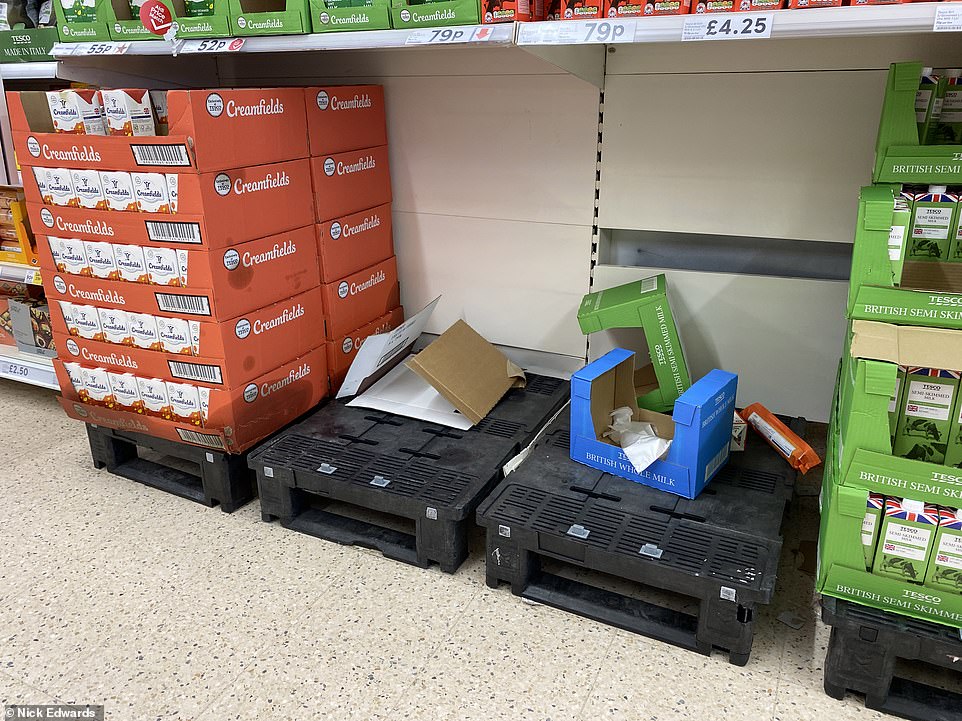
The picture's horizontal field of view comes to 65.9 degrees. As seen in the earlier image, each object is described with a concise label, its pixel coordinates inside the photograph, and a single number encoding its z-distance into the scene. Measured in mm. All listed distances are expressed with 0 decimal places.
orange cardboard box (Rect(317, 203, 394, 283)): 2229
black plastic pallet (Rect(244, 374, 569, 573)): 1780
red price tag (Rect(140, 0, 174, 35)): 1965
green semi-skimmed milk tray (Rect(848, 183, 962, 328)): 1222
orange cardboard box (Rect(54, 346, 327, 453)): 1994
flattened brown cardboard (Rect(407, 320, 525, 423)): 2107
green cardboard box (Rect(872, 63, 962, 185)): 1369
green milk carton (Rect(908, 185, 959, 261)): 1376
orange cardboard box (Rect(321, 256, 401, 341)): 2285
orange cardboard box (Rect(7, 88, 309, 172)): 1760
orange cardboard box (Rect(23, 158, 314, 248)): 1811
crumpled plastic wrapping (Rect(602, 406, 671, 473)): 1731
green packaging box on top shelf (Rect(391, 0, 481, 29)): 1680
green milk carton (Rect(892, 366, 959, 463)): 1296
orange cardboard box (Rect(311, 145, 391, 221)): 2176
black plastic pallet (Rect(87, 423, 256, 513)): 2049
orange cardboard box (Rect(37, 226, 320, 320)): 1876
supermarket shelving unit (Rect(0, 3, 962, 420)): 1938
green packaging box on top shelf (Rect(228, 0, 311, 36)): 1840
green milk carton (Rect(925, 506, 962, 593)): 1282
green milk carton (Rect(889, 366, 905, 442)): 1312
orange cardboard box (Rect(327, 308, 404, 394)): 2326
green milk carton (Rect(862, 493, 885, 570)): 1317
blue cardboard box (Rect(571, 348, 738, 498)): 1656
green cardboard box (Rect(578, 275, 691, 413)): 1942
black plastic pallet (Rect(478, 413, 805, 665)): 1486
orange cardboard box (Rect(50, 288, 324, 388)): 1937
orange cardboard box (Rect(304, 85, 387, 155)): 2127
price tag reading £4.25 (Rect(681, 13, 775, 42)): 1395
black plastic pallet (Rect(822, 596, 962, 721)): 1310
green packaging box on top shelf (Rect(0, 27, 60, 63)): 2237
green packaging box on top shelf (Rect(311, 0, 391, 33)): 1755
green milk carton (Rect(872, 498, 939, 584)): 1296
